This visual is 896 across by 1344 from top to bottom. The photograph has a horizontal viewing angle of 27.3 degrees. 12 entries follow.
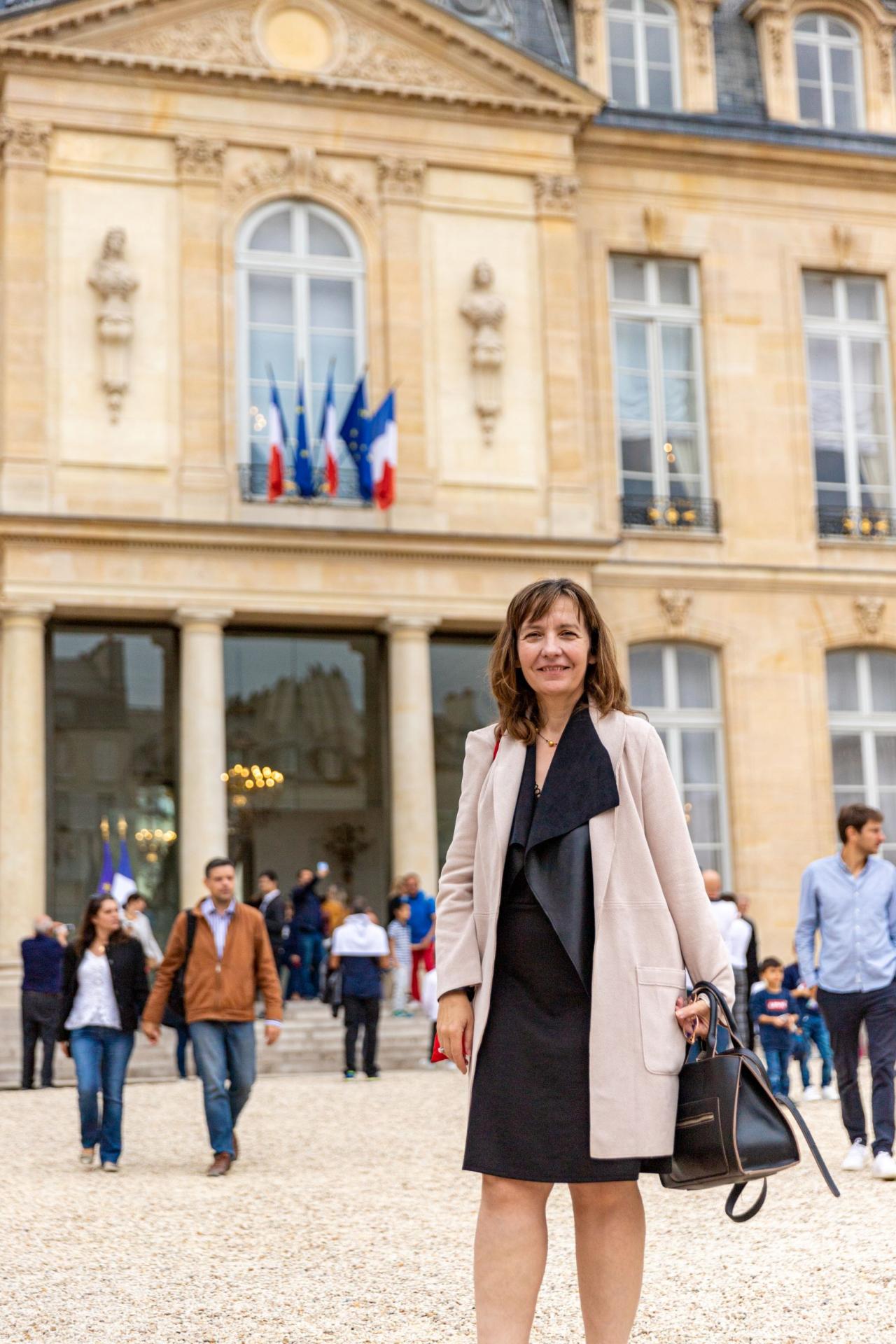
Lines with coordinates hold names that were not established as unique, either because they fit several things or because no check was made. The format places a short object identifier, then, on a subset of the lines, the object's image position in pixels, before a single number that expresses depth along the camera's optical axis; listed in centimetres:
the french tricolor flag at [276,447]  1819
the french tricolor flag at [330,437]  1858
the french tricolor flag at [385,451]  1834
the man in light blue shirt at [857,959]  777
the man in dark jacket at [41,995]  1405
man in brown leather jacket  857
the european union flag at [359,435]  1852
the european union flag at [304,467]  1844
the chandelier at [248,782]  1906
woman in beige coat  319
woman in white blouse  920
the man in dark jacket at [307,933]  1719
